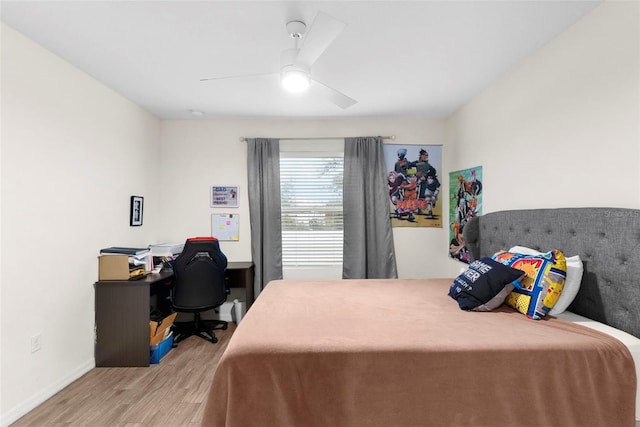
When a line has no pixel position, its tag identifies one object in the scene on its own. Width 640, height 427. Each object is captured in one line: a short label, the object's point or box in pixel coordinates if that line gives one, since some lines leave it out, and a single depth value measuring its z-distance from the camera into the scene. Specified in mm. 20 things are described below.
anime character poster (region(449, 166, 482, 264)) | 3080
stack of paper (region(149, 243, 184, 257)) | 3395
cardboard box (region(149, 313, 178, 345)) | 2822
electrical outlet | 2158
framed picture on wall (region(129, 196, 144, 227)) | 3271
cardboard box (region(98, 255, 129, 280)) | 2762
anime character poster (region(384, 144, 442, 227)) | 3842
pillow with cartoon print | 1707
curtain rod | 3838
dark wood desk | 2744
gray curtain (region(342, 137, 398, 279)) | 3766
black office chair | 3051
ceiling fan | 1568
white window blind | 3893
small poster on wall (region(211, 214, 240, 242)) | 3859
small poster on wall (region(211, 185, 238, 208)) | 3859
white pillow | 1733
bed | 1315
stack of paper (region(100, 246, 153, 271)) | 2793
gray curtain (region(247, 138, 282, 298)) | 3758
